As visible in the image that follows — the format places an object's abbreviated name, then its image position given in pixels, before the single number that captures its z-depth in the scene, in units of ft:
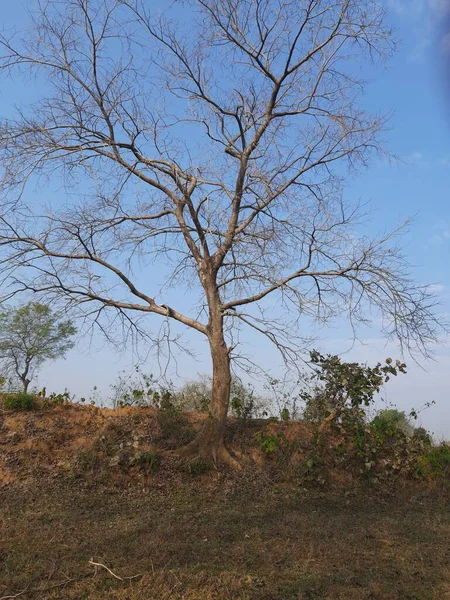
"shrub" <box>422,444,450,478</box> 32.68
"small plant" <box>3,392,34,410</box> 32.40
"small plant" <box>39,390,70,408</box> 33.14
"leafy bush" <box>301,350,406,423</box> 33.01
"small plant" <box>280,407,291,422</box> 34.60
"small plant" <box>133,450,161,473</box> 28.43
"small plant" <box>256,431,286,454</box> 31.04
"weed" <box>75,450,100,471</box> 27.96
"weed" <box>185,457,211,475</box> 28.76
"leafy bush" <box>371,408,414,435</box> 35.04
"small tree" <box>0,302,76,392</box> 56.39
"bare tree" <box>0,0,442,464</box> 30.63
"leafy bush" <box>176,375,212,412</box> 35.53
